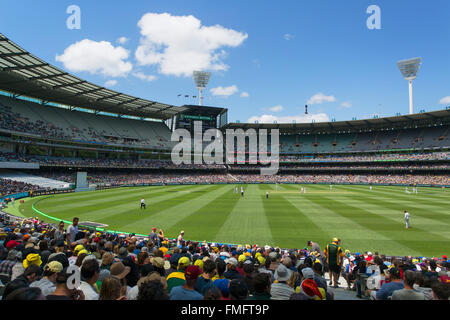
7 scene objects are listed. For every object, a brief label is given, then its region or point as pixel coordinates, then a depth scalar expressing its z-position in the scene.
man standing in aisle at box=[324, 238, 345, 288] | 8.78
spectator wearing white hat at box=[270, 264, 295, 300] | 3.98
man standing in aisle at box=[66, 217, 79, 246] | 10.38
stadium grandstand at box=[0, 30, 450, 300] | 5.29
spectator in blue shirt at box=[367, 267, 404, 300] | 4.56
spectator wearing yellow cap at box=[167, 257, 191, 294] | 4.46
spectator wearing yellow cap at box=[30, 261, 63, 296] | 4.07
